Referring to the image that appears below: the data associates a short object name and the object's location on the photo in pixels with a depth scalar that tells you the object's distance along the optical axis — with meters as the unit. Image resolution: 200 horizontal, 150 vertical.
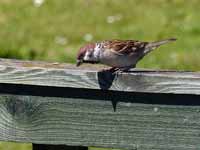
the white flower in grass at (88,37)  16.80
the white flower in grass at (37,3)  19.37
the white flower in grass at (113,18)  17.97
